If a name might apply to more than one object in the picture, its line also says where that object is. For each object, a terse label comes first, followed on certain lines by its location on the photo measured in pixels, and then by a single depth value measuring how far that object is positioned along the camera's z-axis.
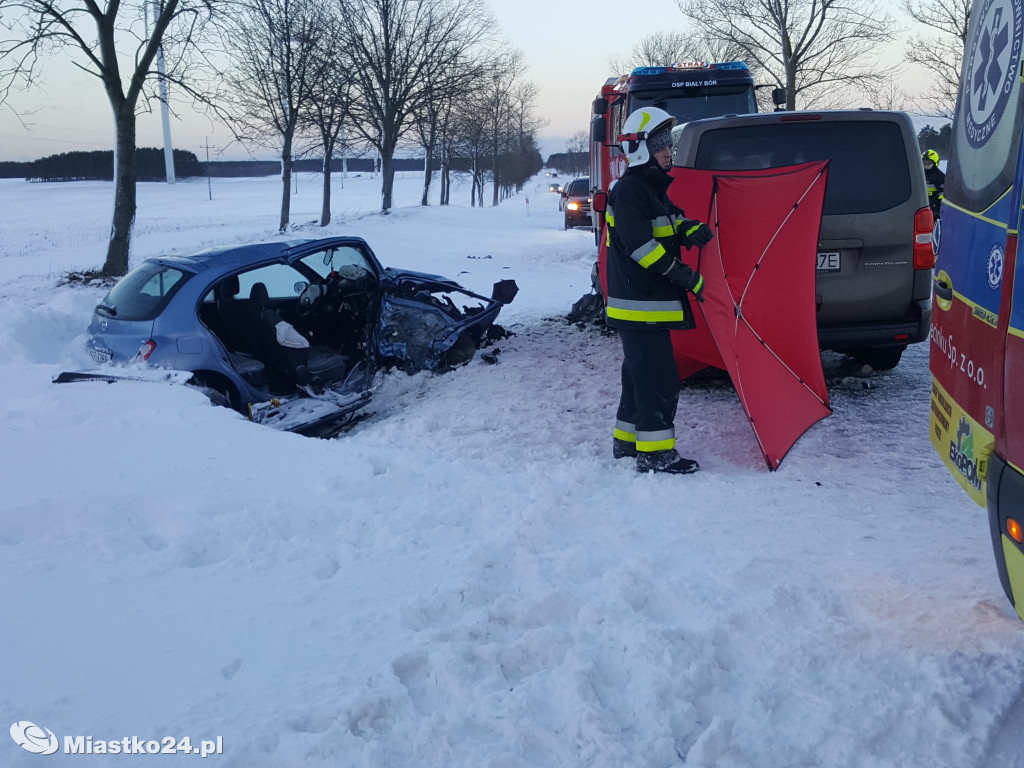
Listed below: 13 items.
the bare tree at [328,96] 26.44
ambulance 2.24
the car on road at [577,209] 25.73
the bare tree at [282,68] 25.61
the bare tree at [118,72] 13.70
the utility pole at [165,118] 14.93
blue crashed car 5.97
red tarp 4.87
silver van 5.52
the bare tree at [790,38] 26.50
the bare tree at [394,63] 31.86
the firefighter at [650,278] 4.46
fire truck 10.14
